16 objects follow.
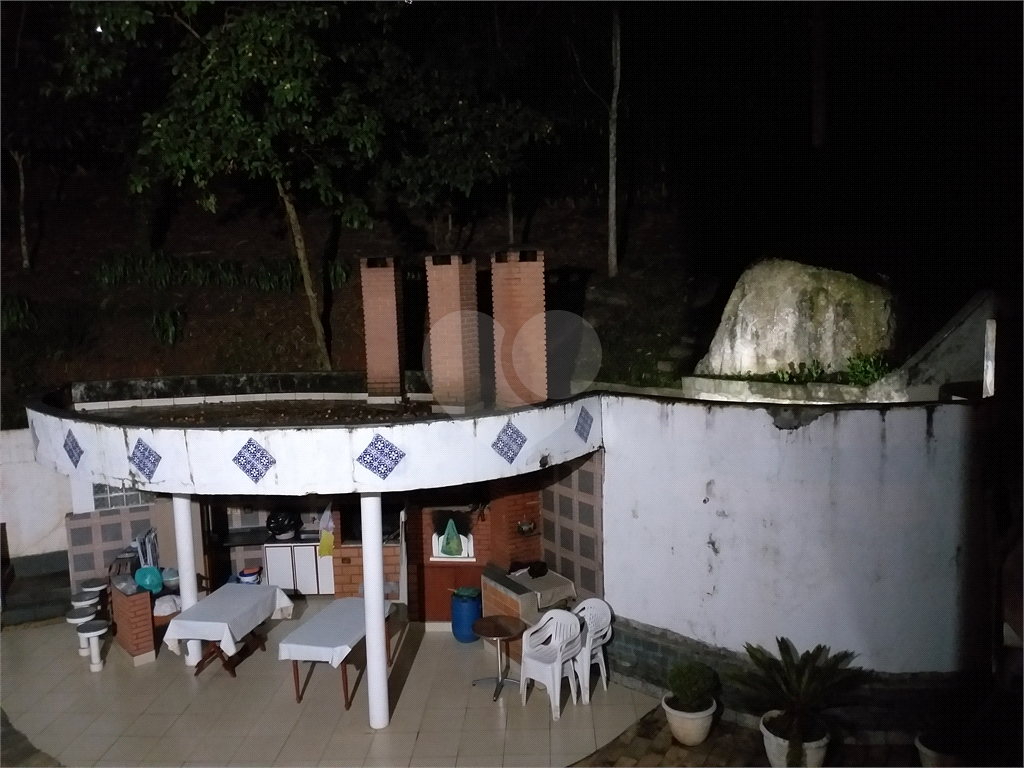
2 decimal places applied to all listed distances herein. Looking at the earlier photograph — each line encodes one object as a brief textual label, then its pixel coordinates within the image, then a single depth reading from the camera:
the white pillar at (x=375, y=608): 8.12
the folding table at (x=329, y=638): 8.30
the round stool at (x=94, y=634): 9.68
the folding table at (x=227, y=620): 9.12
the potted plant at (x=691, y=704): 7.73
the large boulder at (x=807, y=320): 9.42
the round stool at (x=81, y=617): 10.17
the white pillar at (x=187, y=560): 9.69
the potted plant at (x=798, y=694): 7.12
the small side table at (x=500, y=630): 8.68
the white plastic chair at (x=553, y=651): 8.32
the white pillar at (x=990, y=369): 7.68
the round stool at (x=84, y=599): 10.42
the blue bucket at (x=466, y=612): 10.09
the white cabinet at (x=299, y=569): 11.62
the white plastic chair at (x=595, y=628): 8.66
